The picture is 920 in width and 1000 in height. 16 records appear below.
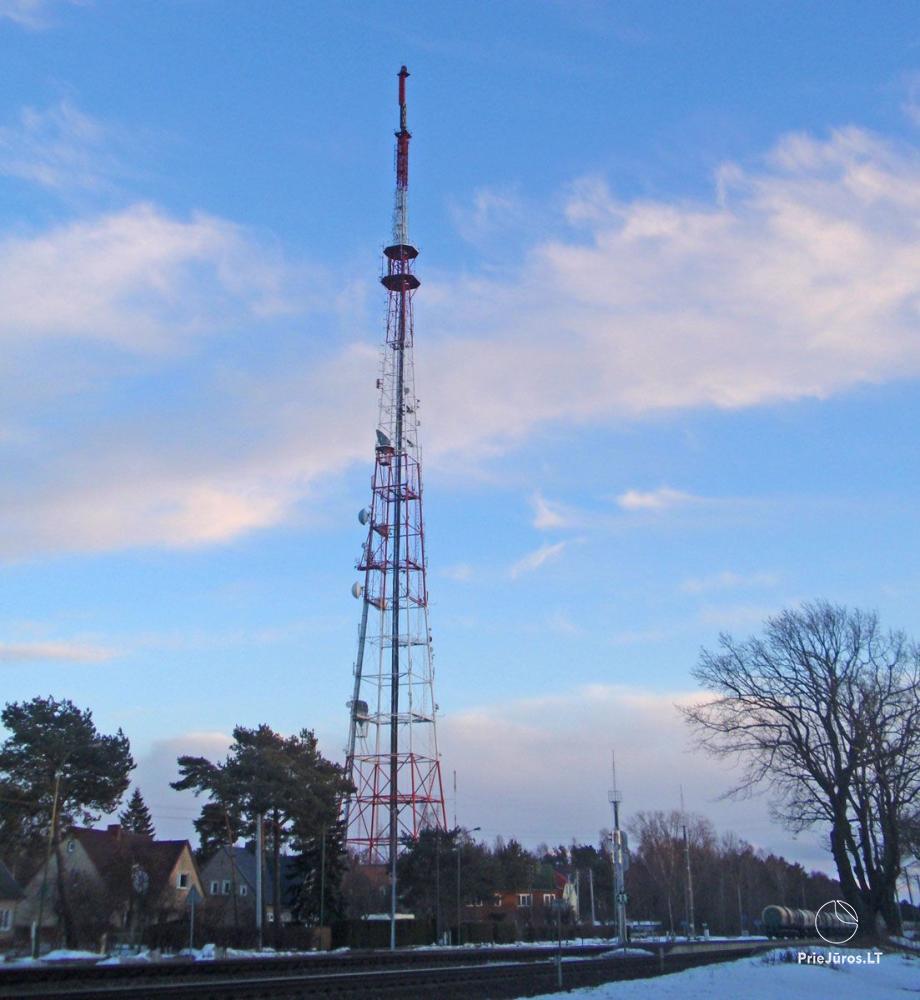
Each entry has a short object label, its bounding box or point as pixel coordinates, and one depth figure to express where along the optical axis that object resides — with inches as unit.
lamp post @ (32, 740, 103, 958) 1503.4
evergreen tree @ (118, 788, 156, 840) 4597.7
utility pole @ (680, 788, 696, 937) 3067.9
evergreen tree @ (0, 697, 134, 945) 2047.2
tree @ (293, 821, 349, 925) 2381.9
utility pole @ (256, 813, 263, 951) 1845.5
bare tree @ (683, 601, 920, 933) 1615.4
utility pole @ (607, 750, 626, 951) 1579.7
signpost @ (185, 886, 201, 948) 1447.8
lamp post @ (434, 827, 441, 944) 2617.1
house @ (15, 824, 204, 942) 1861.5
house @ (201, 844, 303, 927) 2463.1
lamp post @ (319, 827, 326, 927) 2279.8
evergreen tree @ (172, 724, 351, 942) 2306.8
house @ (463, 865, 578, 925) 2979.8
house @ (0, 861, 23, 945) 2338.8
